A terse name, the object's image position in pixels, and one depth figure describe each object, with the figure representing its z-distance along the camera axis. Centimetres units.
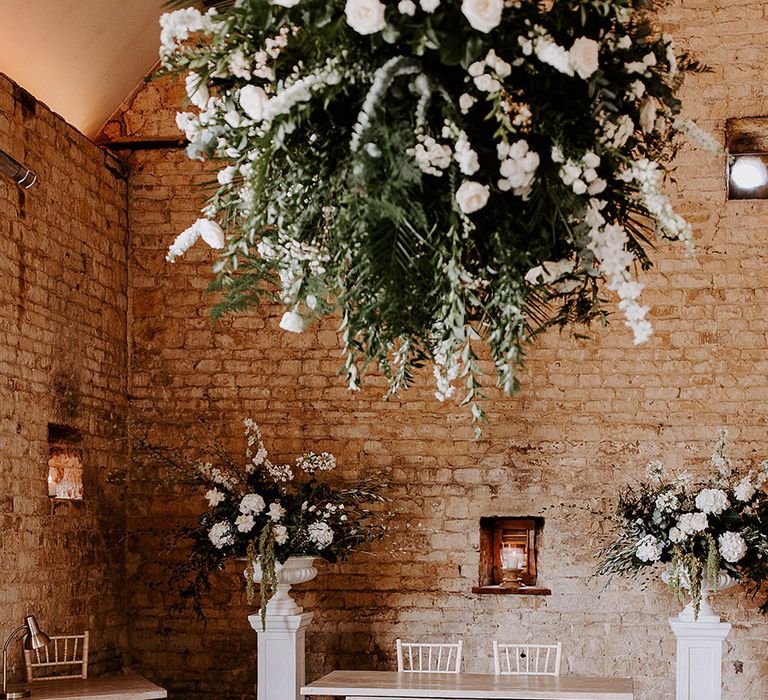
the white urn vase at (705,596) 593
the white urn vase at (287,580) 644
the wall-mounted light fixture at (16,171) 524
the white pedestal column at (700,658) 600
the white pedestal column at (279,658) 634
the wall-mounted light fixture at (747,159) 723
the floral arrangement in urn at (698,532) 583
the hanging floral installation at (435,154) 174
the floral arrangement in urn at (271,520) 626
